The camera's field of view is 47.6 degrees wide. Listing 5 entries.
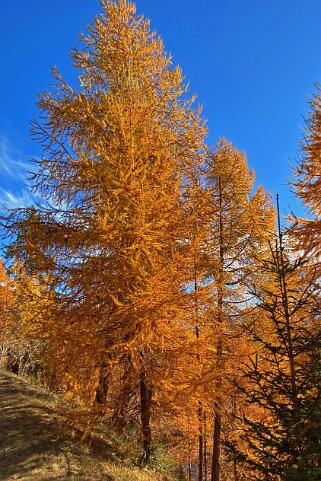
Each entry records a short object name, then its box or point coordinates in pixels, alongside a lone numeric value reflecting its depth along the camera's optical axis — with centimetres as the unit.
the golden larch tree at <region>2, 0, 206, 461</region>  629
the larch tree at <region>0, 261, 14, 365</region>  2297
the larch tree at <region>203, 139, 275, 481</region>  958
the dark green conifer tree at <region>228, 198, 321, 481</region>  376
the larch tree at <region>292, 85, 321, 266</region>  877
